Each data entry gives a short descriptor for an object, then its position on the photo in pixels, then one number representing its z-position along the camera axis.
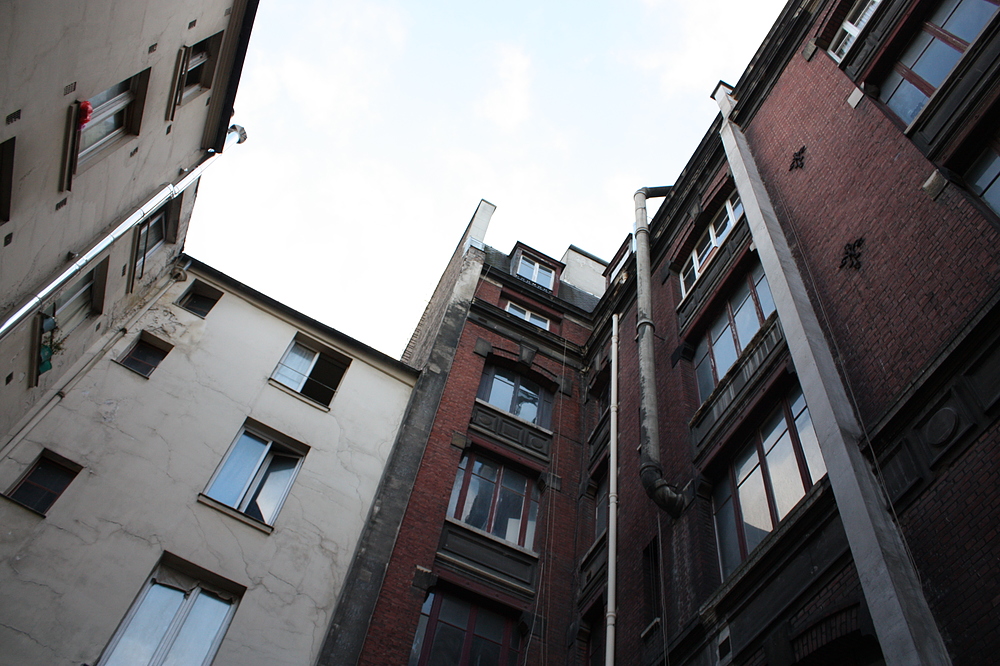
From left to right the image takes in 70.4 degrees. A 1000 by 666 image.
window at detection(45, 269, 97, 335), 13.30
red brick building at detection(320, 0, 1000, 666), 8.05
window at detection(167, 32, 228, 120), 13.94
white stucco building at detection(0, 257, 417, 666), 11.95
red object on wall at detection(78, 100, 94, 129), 10.51
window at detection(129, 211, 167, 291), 15.44
